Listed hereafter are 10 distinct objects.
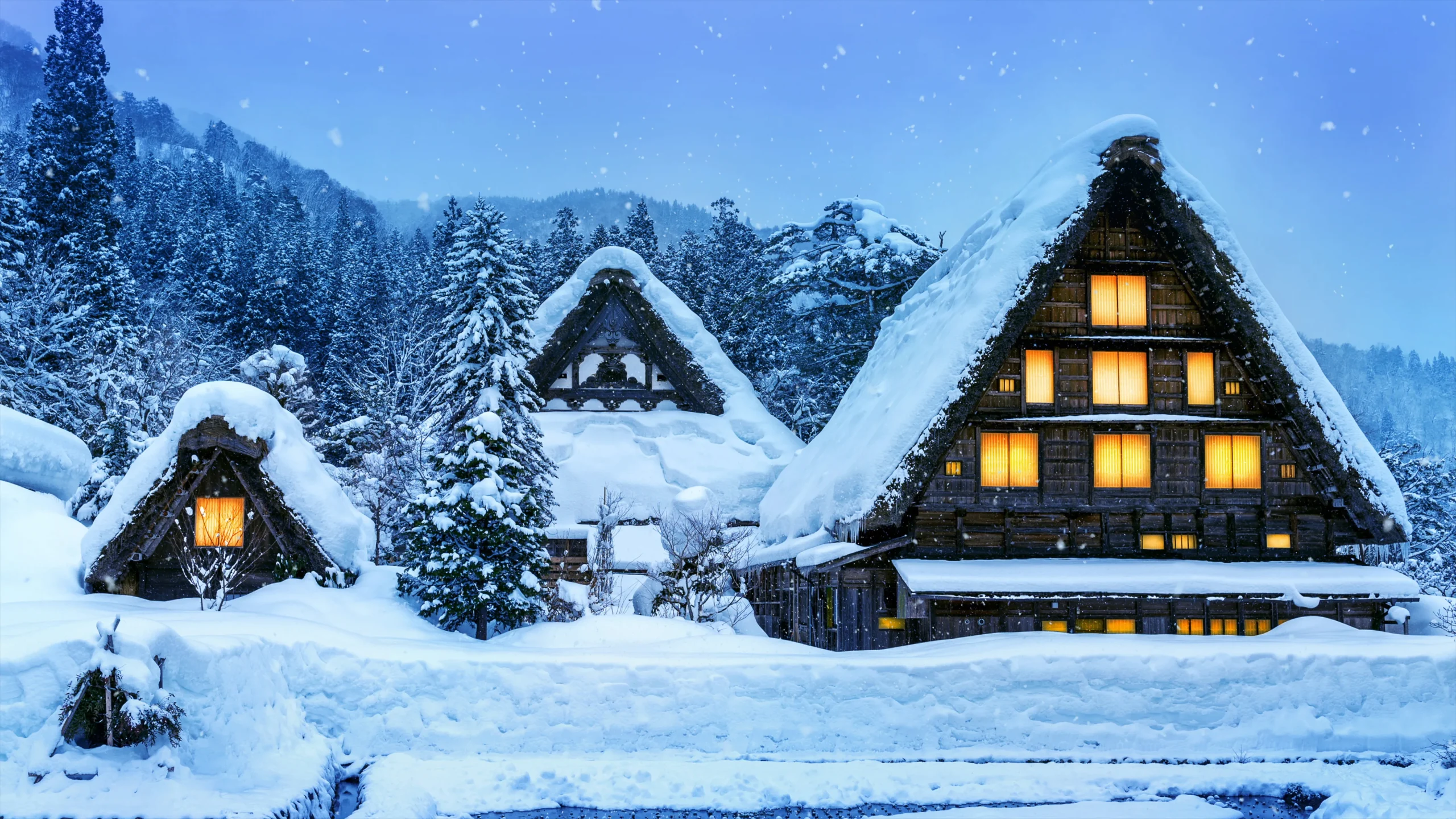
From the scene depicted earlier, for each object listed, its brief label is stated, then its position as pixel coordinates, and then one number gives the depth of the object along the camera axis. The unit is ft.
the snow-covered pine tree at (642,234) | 158.40
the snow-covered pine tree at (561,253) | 145.89
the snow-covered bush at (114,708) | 28.19
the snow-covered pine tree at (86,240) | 93.76
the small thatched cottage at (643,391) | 83.97
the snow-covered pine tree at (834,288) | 105.60
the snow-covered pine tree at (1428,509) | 104.32
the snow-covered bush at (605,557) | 65.05
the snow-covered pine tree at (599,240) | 155.12
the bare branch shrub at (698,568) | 62.49
